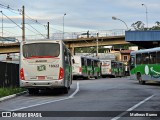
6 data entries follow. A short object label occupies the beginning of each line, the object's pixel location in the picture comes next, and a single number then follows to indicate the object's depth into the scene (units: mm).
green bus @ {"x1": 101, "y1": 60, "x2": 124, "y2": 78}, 70125
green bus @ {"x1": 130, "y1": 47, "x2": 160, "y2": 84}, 31844
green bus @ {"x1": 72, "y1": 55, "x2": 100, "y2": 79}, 51000
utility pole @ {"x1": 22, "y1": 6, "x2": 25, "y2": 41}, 54428
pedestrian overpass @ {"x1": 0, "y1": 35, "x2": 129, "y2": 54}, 87812
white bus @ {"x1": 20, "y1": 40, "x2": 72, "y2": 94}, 21125
